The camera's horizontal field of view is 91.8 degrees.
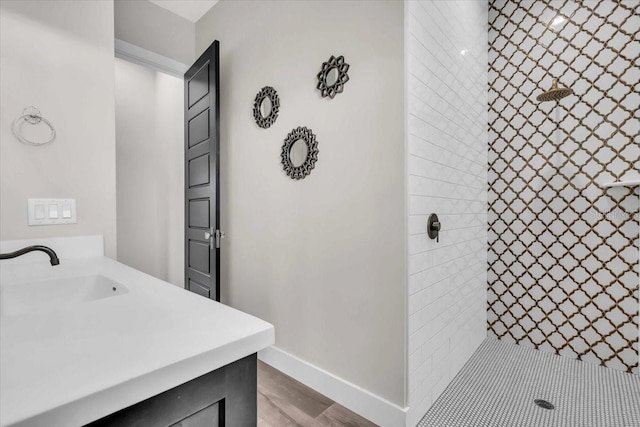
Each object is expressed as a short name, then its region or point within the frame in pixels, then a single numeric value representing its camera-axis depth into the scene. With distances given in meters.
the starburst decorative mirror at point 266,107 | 2.10
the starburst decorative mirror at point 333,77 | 1.70
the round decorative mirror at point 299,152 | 1.87
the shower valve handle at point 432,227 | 1.62
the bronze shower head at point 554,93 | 1.95
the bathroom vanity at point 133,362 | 0.38
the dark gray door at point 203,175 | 2.31
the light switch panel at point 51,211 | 1.37
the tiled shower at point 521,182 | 1.63
